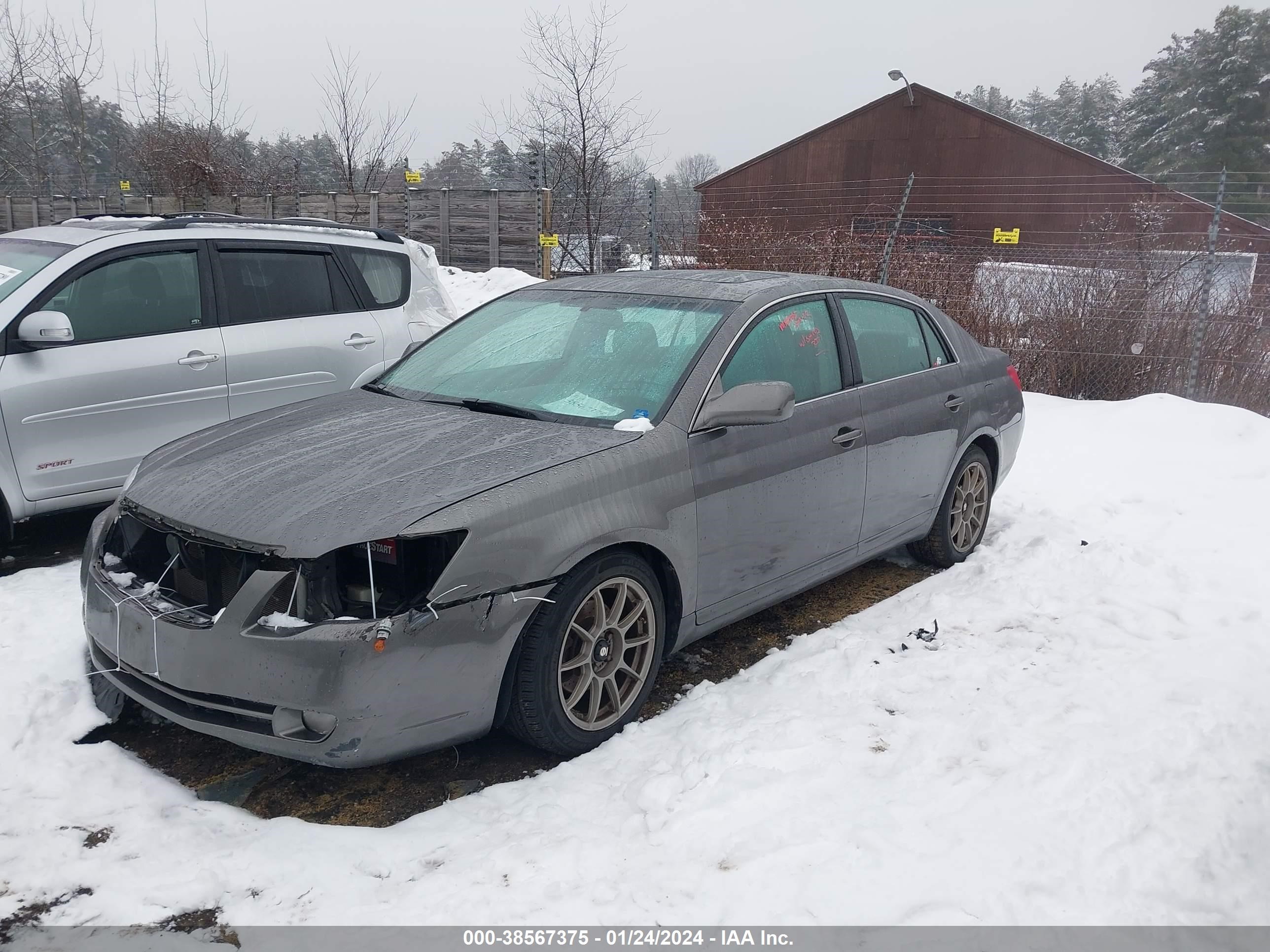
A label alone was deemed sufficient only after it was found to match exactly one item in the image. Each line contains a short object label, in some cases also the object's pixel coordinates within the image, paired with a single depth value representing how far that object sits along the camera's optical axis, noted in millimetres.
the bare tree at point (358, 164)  19000
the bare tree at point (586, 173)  14180
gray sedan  2734
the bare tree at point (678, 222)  13547
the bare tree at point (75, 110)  18375
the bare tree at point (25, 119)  17281
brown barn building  17234
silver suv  4742
